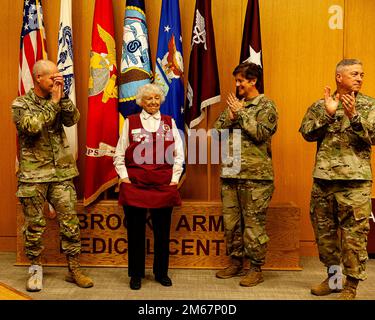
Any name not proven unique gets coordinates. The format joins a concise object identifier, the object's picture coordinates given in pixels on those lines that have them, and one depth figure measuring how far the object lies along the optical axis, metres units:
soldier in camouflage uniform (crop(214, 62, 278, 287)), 3.55
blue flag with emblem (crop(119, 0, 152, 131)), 4.05
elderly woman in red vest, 3.51
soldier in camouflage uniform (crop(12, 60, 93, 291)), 3.40
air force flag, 4.08
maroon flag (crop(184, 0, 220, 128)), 4.08
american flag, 4.05
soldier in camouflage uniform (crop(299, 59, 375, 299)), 3.16
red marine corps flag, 4.07
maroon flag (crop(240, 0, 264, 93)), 4.01
